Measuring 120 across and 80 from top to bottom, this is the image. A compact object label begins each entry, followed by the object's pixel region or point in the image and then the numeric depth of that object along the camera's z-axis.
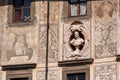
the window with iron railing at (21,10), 27.68
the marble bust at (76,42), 26.31
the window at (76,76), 26.17
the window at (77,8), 26.97
